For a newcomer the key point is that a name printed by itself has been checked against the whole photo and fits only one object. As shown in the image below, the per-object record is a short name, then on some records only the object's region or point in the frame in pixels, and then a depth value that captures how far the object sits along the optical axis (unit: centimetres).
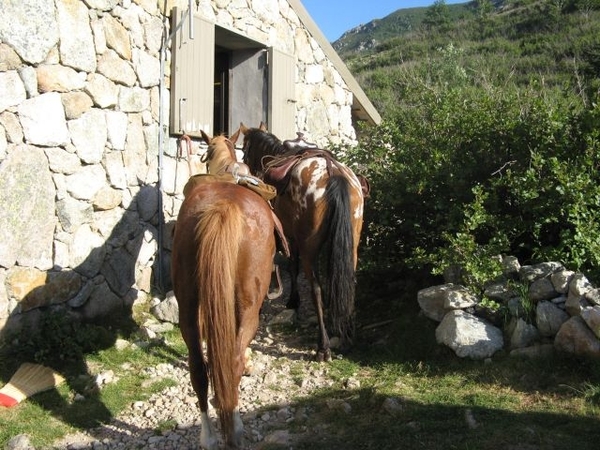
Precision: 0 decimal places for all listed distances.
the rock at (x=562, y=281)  469
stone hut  496
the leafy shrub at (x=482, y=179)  509
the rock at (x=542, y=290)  477
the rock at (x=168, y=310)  592
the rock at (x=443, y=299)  504
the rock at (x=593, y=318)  421
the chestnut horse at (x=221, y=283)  317
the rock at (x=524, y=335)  465
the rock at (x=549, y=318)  461
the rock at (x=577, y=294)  442
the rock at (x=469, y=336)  470
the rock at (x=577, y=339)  426
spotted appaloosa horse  492
